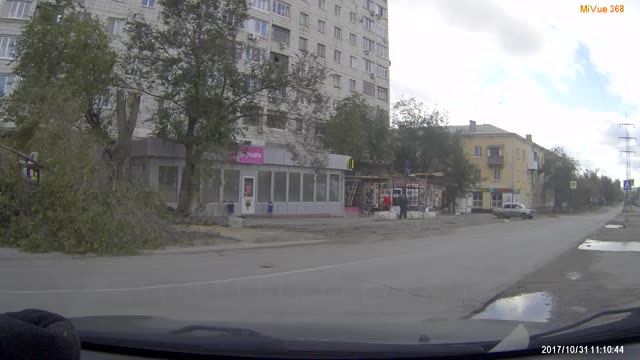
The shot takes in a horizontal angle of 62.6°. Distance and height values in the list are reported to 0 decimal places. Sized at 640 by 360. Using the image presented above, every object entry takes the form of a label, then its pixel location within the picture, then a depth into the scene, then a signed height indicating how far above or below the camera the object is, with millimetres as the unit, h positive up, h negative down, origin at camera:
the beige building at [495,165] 64750 +4148
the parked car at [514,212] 44844 -1166
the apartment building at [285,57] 25188 +10032
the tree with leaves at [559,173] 67625 +3471
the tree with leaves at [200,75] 20266 +4525
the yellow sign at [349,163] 34234 +1905
